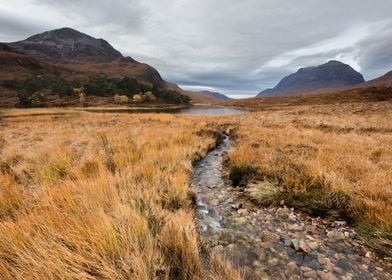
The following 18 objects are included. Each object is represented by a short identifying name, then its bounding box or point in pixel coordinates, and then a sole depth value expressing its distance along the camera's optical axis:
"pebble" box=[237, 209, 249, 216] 4.71
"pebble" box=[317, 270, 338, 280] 2.89
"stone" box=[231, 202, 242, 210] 5.03
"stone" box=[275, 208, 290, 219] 4.52
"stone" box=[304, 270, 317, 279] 2.93
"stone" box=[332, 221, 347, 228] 4.13
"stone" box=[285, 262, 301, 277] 3.00
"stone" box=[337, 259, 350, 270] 3.08
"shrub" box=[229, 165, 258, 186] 6.55
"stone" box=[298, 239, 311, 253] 3.46
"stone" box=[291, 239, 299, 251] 3.53
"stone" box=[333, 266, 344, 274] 2.99
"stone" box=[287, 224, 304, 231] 4.06
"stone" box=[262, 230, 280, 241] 3.80
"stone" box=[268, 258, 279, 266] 3.16
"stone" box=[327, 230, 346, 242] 3.74
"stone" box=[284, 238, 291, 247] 3.62
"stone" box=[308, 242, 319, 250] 3.54
